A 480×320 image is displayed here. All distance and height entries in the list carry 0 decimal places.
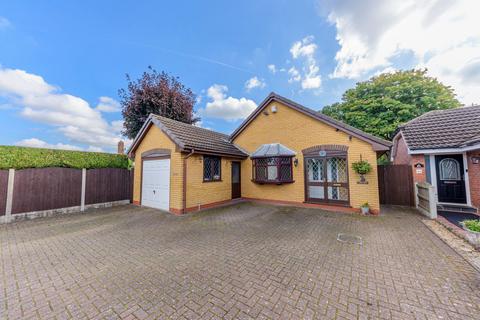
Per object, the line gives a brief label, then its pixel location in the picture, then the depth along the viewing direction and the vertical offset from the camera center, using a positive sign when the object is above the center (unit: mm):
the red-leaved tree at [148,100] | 15367 +6411
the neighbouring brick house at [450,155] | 7690 +701
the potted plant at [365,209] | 7602 -1659
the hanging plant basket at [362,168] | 7527 +108
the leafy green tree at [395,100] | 16797 +6922
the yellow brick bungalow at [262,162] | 8125 +516
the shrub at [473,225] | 4430 -1420
